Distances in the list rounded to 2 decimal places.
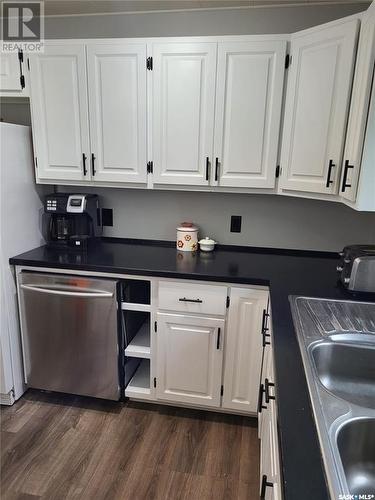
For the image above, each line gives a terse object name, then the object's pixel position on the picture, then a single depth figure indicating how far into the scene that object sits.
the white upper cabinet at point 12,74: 2.07
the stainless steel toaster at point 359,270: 1.59
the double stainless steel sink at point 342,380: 0.82
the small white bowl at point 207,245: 2.25
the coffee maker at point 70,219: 2.18
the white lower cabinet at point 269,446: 0.91
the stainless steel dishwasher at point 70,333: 1.96
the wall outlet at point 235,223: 2.32
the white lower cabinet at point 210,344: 1.87
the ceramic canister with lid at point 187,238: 2.25
